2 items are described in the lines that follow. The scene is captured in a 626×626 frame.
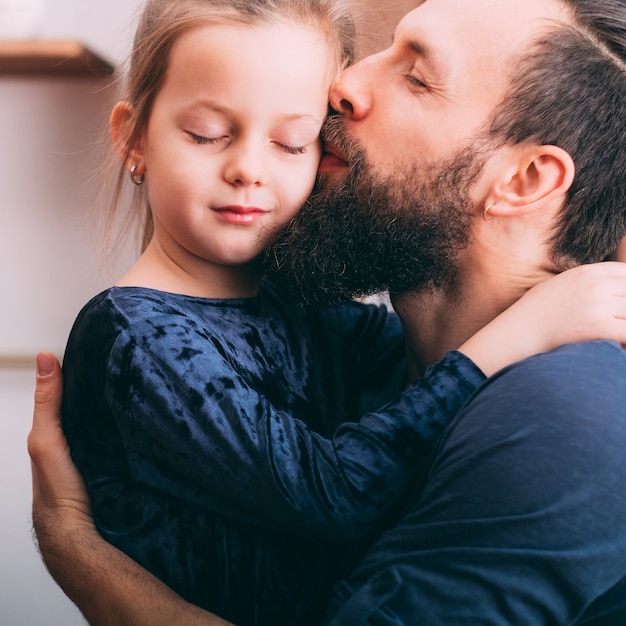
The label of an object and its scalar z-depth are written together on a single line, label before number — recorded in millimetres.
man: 1231
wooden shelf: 1852
